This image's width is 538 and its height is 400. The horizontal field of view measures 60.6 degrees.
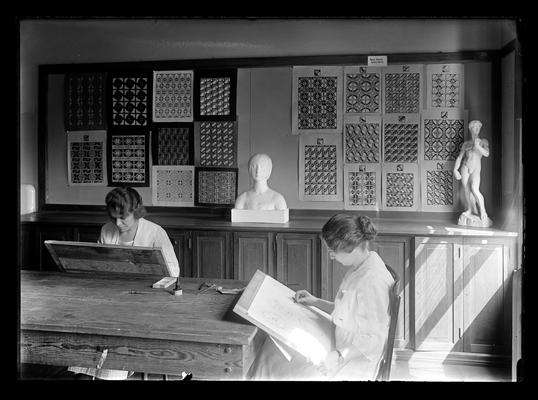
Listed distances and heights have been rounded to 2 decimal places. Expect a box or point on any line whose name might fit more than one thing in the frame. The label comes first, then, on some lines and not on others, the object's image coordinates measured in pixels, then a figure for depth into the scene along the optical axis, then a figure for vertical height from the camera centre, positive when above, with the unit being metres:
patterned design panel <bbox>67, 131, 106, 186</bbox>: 4.56 +0.30
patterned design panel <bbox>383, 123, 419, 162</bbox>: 4.03 +0.41
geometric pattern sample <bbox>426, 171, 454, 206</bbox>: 3.98 +0.00
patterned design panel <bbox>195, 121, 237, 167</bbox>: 4.30 +0.43
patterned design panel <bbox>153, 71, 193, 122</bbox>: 4.36 +0.91
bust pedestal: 3.84 -0.23
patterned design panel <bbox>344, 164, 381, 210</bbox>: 4.10 +0.02
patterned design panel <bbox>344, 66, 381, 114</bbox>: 4.05 +0.88
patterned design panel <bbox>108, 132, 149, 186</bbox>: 4.47 +0.30
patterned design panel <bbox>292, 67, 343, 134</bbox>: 4.12 +0.80
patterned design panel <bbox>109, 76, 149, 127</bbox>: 4.42 +0.86
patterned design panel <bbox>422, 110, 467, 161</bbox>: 3.94 +0.48
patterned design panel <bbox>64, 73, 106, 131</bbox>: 4.52 +0.87
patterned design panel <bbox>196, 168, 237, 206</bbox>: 4.34 +0.03
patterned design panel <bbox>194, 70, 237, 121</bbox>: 4.27 +0.88
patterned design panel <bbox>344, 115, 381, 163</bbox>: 4.07 +0.44
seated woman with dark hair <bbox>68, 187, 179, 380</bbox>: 2.96 -0.26
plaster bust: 3.91 -0.04
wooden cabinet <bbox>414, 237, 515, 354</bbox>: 3.32 -0.77
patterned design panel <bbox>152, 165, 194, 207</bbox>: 4.41 +0.03
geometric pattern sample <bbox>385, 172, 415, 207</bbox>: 4.05 -0.01
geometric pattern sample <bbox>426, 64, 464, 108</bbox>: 3.91 +0.88
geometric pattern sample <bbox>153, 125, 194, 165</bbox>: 4.40 +0.42
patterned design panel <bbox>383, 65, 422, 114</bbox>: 3.98 +0.87
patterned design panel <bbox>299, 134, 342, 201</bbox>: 4.16 +0.21
